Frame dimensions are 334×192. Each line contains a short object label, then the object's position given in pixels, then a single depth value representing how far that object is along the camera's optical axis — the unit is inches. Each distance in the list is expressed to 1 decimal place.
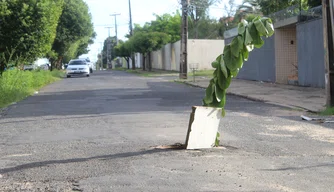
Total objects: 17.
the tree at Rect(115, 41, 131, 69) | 2514.9
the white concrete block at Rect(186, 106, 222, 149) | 305.6
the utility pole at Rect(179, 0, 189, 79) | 1305.4
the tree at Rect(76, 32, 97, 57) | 2699.3
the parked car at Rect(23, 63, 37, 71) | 1481.3
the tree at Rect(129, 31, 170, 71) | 2021.4
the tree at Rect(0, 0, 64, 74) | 917.2
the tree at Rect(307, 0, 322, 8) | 968.6
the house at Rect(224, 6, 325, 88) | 815.7
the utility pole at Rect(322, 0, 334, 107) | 518.9
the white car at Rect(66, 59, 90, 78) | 1647.4
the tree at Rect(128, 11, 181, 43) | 2534.7
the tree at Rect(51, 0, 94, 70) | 1728.6
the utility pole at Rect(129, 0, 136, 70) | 2600.4
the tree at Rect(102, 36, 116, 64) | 4877.0
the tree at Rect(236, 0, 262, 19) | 1955.8
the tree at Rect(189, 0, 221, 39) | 2382.8
